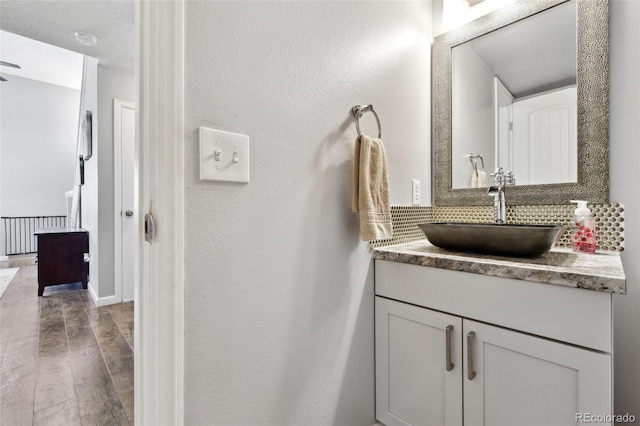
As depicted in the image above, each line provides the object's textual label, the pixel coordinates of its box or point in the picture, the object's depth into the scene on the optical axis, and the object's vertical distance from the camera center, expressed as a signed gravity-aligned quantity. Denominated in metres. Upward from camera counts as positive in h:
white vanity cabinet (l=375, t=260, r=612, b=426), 0.77 -0.41
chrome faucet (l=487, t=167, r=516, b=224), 1.32 +0.10
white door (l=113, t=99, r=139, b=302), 2.92 +0.20
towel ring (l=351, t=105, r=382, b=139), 1.11 +0.38
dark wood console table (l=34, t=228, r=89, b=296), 3.08 -0.45
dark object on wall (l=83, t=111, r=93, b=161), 3.16 +0.86
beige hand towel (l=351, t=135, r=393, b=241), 1.05 +0.09
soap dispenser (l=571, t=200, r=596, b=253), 1.13 -0.06
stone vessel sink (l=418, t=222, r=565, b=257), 0.94 -0.08
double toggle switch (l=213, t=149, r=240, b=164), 0.74 +0.15
